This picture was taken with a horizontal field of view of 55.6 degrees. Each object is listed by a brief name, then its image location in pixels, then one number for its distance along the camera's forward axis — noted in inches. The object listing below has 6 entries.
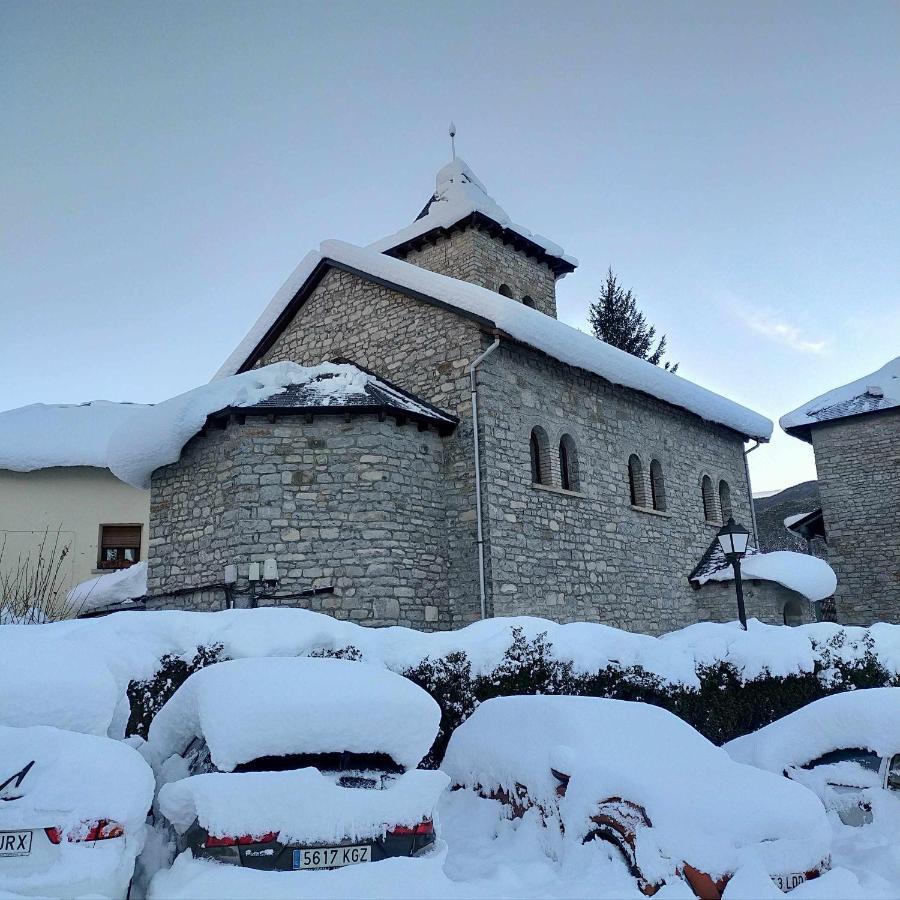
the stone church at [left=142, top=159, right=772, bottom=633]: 485.7
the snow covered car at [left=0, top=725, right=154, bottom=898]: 147.9
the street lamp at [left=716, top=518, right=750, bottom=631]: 446.3
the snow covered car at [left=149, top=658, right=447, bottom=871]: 162.2
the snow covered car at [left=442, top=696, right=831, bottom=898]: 179.2
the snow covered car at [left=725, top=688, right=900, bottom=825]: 237.9
